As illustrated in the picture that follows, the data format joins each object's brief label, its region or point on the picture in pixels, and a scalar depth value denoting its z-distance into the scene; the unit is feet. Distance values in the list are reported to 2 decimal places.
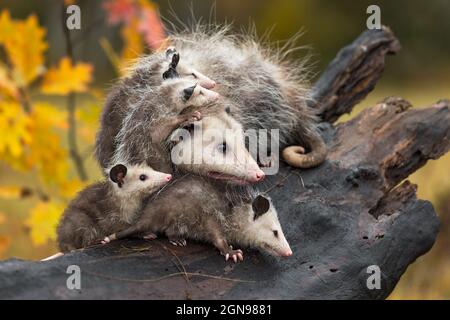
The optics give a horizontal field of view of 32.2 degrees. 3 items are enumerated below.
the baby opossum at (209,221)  9.28
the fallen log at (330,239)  8.47
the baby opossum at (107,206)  9.46
